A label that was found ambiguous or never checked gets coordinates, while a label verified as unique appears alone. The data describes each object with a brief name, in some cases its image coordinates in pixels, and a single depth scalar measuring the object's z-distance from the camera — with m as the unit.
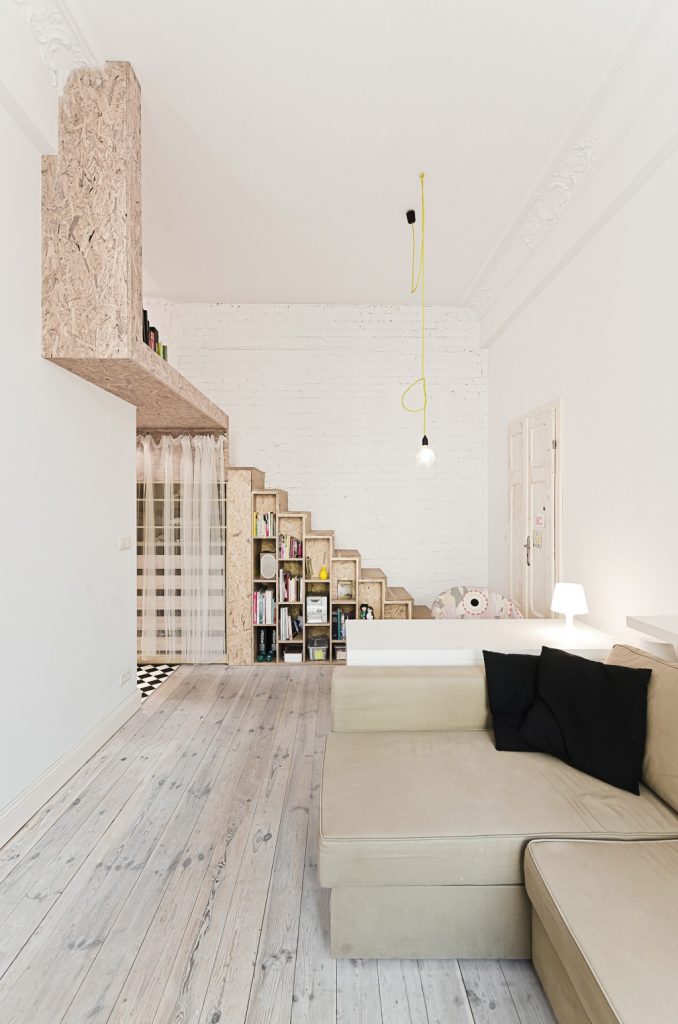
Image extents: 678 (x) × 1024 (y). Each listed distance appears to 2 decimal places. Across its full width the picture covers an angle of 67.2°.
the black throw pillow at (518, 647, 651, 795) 1.71
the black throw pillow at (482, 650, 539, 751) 1.99
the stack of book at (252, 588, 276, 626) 4.46
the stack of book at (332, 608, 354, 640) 4.54
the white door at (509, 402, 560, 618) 3.37
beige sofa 1.35
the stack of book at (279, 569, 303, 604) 4.47
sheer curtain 4.43
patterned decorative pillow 3.98
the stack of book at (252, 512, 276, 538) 4.50
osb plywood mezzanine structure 2.35
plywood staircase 4.46
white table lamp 2.54
